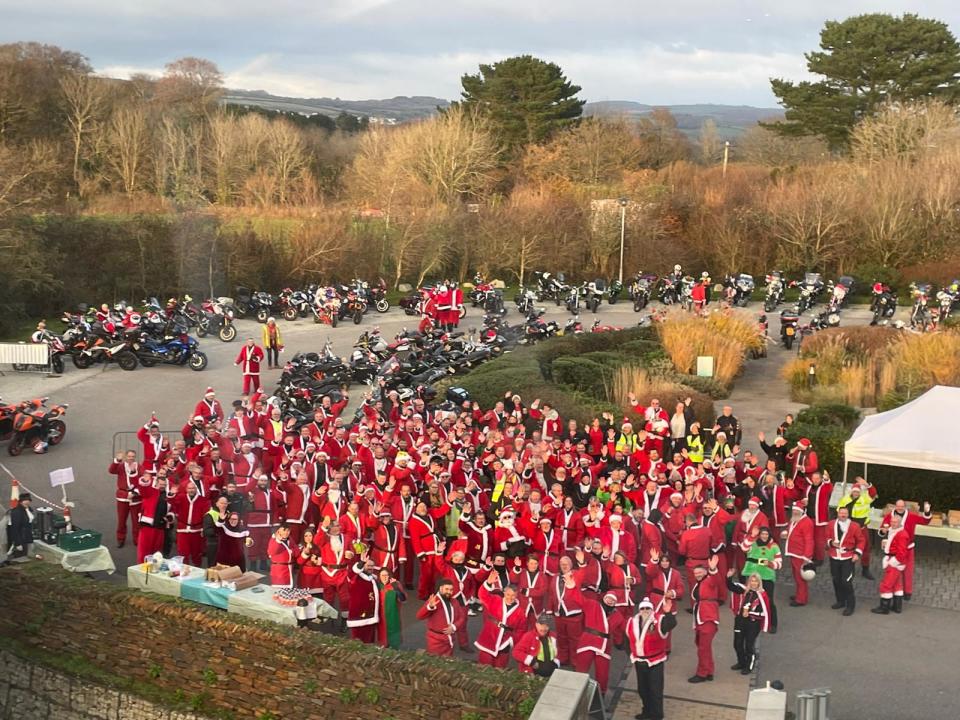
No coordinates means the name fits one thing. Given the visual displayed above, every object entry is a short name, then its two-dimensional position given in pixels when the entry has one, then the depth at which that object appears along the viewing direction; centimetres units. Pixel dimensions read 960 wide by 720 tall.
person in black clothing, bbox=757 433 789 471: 1561
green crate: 1242
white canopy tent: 1354
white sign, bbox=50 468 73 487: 1375
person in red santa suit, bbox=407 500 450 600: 1202
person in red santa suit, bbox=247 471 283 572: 1280
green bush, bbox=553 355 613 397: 2162
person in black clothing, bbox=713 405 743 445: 1672
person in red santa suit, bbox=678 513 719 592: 1137
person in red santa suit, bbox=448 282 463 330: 3016
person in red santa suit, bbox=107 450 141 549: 1369
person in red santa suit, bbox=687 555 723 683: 1012
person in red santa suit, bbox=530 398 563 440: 1652
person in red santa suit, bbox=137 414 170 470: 1489
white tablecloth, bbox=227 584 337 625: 1055
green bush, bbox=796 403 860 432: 1883
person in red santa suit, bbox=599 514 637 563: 1131
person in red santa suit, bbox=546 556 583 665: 1002
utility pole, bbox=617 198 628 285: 3956
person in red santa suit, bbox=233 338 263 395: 2195
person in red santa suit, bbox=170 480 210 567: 1249
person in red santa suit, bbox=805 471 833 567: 1261
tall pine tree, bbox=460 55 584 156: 6003
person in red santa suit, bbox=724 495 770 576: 1174
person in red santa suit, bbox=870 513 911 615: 1177
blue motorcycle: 2462
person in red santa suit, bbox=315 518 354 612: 1101
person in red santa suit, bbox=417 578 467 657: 1008
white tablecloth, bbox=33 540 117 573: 1229
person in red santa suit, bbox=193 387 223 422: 1669
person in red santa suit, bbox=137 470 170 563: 1250
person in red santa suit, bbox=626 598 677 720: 950
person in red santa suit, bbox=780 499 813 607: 1200
